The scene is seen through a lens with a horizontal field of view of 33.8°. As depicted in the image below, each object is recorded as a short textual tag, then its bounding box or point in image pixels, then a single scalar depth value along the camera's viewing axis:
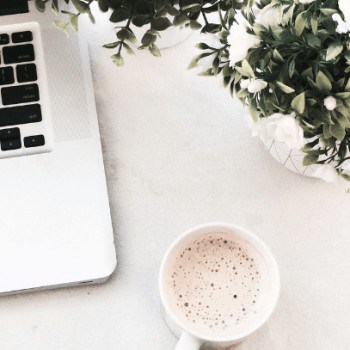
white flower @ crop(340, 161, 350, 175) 0.52
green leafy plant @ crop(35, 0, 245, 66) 0.51
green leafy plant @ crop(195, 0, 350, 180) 0.43
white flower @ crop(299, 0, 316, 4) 0.43
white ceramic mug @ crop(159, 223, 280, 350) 0.49
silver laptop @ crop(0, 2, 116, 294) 0.57
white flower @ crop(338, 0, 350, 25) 0.39
